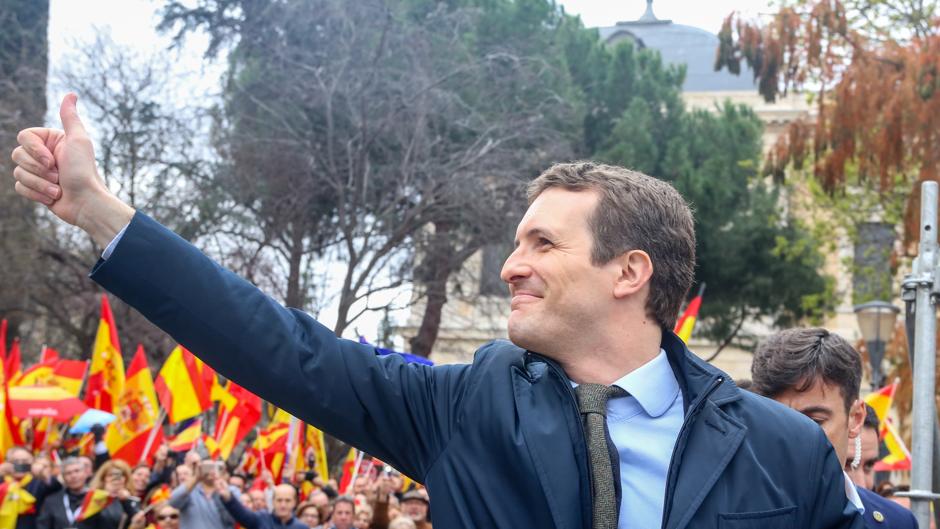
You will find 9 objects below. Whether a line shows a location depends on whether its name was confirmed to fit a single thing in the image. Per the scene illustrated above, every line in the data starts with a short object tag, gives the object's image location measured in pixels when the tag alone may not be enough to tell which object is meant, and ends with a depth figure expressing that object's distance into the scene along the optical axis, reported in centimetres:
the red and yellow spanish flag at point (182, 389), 1553
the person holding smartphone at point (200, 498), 1163
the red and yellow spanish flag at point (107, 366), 1590
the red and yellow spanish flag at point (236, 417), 1570
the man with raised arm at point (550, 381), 261
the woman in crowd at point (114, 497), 1216
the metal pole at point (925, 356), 466
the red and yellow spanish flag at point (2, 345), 1438
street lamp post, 1559
